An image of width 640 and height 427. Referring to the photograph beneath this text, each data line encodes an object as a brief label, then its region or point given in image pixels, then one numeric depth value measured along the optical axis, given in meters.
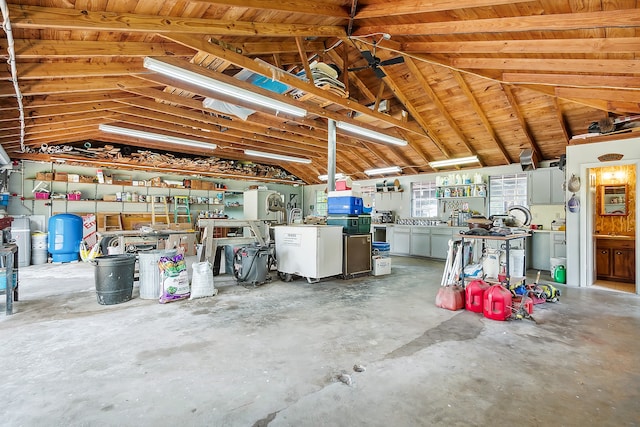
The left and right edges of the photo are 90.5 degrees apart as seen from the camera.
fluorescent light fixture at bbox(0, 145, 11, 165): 6.74
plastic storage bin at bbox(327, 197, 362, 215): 6.19
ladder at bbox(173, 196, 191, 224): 10.95
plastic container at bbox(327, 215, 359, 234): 6.12
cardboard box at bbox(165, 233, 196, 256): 6.98
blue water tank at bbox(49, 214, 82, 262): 7.87
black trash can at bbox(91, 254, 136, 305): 4.29
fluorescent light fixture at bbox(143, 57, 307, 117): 3.93
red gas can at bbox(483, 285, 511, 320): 3.72
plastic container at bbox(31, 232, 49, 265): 7.77
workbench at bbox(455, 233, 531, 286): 4.11
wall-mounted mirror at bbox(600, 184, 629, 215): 5.95
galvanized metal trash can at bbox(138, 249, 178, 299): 4.59
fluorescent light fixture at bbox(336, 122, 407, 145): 7.10
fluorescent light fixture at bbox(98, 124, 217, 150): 6.96
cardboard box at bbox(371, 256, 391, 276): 6.52
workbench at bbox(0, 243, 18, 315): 3.87
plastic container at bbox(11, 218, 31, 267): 7.34
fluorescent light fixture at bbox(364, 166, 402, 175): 10.19
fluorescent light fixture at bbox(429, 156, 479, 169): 8.45
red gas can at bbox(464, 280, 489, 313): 4.04
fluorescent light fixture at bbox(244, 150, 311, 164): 9.66
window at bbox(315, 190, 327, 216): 13.52
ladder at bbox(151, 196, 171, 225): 10.21
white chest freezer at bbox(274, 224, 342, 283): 5.59
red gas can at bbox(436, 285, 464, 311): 4.14
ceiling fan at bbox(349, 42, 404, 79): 5.07
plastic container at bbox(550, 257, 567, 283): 5.83
